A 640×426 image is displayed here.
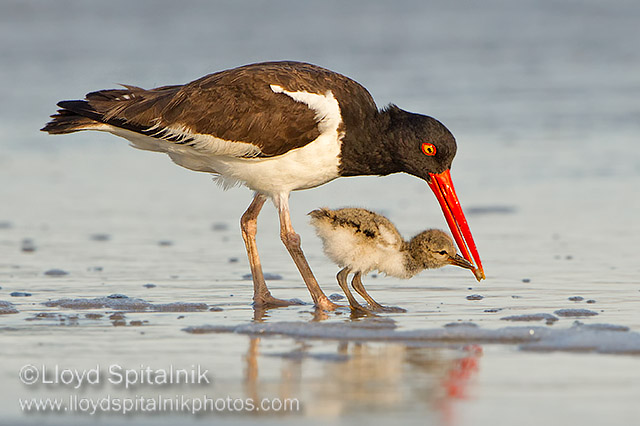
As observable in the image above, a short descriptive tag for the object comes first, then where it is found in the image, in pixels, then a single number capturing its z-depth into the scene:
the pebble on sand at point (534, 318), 13.48
